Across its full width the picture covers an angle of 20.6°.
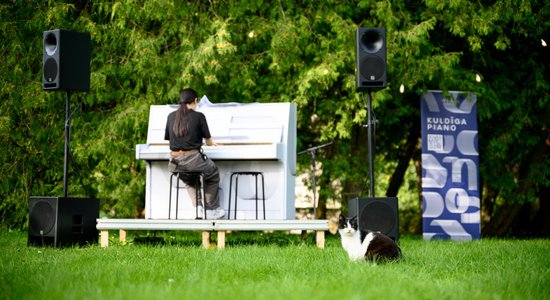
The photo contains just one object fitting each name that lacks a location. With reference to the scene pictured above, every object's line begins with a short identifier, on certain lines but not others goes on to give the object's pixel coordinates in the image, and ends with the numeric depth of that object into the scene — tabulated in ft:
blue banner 69.63
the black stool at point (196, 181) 51.97
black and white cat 36.87
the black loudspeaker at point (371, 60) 50.93
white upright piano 54.06
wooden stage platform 48.95
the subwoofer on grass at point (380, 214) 48.03
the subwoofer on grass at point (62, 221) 50.14
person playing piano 51.53
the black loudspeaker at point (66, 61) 51.63
